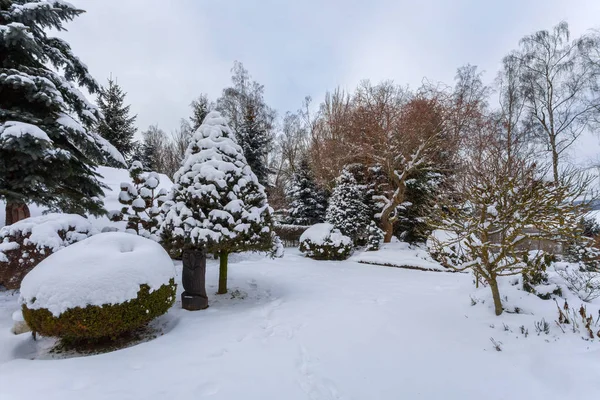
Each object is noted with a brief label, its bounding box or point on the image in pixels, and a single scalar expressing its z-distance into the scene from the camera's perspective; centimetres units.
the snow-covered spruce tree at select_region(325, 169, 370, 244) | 1077
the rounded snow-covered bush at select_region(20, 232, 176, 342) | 250
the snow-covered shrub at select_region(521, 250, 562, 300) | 336
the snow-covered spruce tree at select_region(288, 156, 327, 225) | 1436
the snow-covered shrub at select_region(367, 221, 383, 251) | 995
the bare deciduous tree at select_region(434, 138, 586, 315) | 296
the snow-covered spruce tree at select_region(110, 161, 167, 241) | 573
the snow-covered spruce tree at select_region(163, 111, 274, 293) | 394
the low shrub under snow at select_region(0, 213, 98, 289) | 355
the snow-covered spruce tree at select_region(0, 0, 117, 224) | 423
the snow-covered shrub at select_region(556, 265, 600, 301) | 336
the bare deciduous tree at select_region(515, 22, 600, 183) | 1060
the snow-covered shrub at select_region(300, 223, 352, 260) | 877
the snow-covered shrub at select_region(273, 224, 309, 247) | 1236
